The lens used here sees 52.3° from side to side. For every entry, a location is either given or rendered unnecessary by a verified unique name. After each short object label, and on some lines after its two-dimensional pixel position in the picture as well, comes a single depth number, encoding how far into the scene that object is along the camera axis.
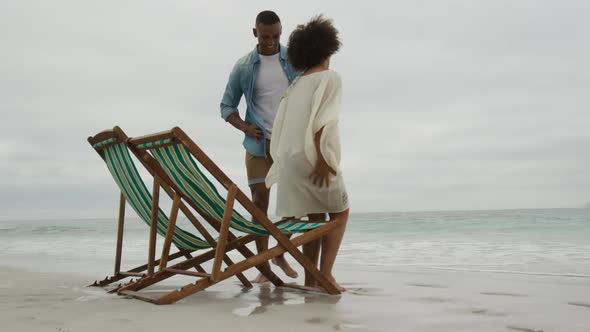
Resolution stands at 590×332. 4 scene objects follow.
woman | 3.53
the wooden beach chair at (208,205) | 3.19
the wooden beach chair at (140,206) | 3.60
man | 4.51
